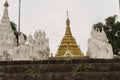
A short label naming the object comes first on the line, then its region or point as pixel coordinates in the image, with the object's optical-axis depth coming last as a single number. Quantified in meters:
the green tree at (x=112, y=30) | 51.22
